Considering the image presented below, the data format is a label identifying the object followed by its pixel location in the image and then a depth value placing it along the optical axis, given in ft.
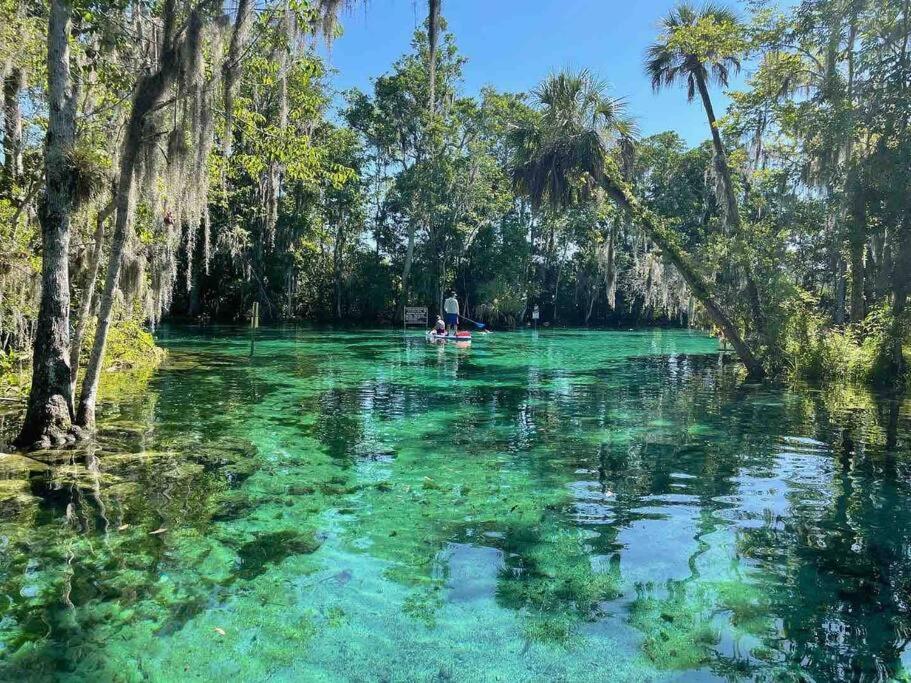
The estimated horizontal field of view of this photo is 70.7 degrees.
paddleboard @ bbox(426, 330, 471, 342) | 83.30
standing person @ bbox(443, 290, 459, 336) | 84.33
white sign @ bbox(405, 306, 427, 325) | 129.80
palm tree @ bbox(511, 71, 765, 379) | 49.21
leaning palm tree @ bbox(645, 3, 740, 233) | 47.37
